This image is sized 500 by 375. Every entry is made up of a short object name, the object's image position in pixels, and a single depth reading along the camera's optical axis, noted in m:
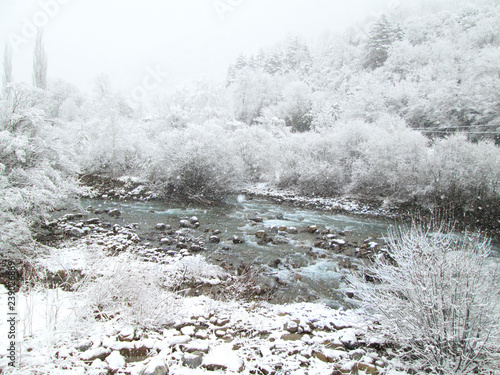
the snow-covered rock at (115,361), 3.26
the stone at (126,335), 3.86
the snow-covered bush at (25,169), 6.78
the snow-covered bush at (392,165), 16.69
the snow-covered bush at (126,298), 4.34
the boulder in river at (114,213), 13.17
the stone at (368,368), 3.39
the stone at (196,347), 3.75
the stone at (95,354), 3.36
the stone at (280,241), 10.23
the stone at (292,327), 4.55
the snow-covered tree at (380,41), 44.78
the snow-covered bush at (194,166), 18.70
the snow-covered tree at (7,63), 15.10
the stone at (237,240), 10.21
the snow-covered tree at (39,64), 25.36
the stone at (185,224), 12.10
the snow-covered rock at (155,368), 3.16
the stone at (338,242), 10.04
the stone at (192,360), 3.45
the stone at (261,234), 10.80
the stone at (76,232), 9.69
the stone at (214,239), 10.22
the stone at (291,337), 4.26
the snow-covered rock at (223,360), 3.43
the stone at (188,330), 4.24
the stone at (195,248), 9.14
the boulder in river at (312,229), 11.88
